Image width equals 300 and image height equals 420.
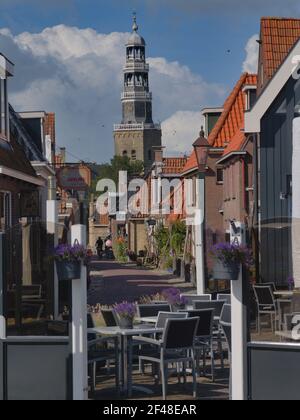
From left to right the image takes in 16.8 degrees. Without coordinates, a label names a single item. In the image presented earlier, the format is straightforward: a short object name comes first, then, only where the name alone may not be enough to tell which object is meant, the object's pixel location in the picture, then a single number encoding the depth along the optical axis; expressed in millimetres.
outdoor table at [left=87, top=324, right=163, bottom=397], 12484
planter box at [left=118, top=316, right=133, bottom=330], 12977
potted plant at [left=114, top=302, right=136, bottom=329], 12945
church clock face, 181125
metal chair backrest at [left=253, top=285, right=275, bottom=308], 12305
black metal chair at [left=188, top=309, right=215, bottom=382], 13422
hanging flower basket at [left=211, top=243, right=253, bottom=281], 10469
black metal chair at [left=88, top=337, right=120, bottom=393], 12625
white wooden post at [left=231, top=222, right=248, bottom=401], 10375
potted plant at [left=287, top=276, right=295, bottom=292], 12477
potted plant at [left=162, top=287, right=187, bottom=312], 14773
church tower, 173000
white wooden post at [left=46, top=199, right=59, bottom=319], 12172
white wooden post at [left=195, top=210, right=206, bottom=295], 17672
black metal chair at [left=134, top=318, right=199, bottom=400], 12258
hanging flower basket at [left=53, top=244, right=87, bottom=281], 10641
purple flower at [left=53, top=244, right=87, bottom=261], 10664
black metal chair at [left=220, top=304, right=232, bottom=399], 11070
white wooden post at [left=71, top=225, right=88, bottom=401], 10695
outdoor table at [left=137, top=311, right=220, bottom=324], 14115
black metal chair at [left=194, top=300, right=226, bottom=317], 14961
